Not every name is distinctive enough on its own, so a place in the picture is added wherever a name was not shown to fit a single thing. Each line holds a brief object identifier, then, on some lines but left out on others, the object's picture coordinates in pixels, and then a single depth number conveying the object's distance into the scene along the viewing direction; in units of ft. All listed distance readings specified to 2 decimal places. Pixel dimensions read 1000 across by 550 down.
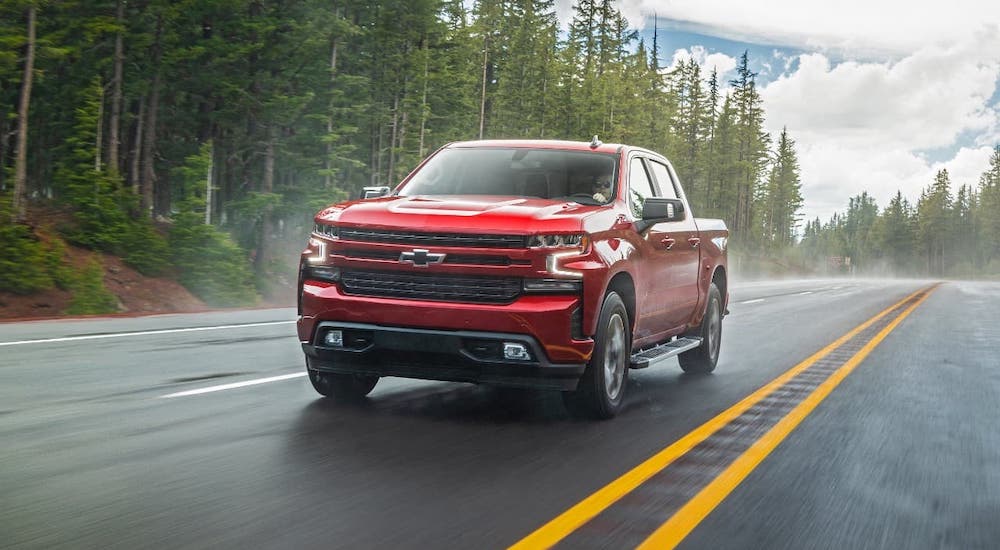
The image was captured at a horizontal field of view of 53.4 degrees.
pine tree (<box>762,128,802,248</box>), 457.68
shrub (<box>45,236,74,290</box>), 67.72
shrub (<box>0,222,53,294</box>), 64.39
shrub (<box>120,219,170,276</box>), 79.15
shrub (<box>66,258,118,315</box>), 66.44
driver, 25.89
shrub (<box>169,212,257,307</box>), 81.20
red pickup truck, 21.16
